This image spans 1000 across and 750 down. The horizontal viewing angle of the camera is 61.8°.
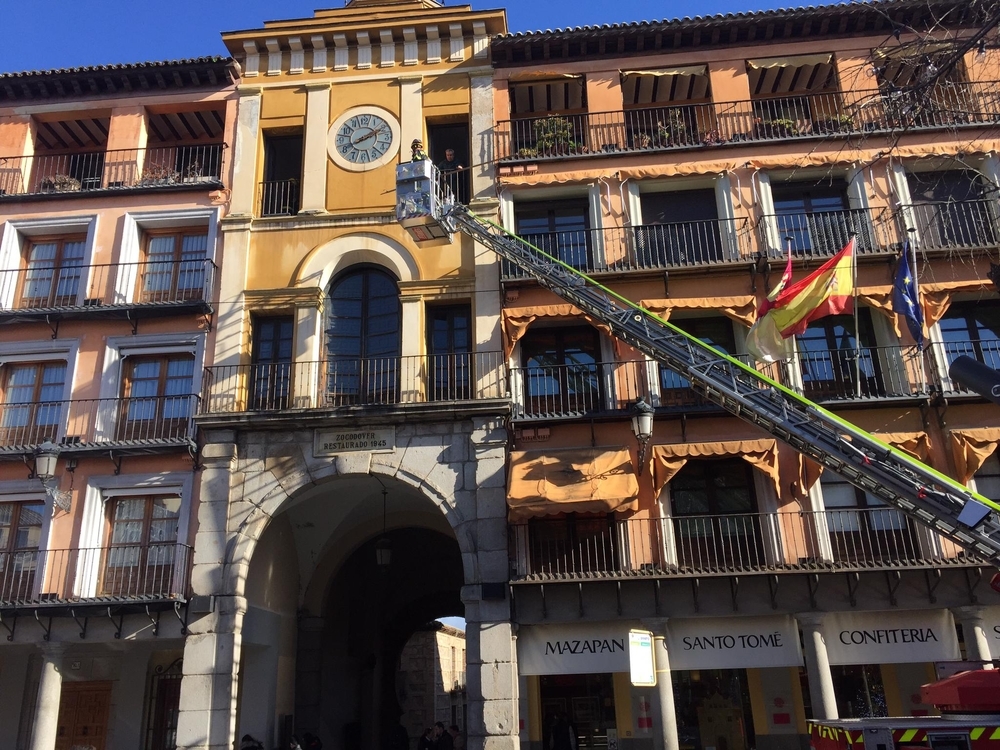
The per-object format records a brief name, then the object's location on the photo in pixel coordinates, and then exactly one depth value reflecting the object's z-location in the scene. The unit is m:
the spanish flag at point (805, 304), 12.89
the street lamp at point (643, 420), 14.92
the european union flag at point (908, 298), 14.15
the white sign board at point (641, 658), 10.12
